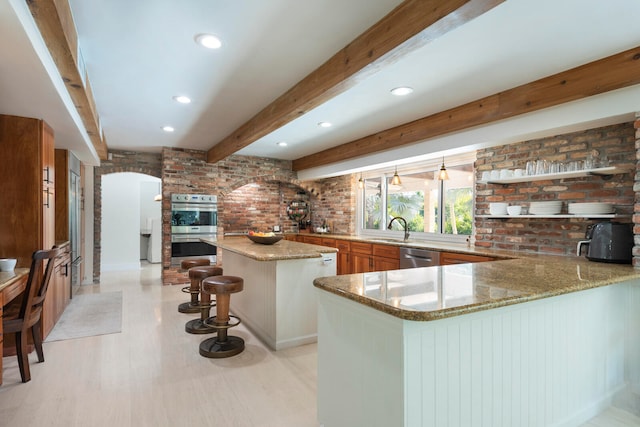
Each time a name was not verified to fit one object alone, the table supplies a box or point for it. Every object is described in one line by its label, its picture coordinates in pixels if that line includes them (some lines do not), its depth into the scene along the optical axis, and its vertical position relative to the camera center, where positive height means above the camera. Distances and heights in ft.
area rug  11.73 -4.14
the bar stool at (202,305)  11.75 -3.27
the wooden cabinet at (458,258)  11.71 -1.66
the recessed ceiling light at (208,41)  7.38 +3.80
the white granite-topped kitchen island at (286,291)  10.53 -2.55
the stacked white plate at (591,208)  9.30 +0.09
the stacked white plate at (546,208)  10.48 +0.11
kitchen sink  17.11 -1.42
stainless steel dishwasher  13.27 -1.87
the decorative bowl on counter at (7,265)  9.29 -1.43
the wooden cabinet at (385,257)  15.30 -2.11
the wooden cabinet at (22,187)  10.14 +0.76
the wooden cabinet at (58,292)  11.52 -3.08
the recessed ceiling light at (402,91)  10.00 +3.62
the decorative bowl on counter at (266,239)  12.88 -1.02
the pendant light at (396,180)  16.88 +1.58
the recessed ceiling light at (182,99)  11.30 +3.82
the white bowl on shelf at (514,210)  11.51 +0.05
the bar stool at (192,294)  14.03 -3.45
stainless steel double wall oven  19.81 -0.76
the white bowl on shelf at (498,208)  12.14 +0.13
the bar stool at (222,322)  9.89 -3.33
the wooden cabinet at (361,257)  16.92 -2.31
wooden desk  7.81 -1.81
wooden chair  8.31 -2.68
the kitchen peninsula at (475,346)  4.66 -2.20
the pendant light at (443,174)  14.01 +1.55
